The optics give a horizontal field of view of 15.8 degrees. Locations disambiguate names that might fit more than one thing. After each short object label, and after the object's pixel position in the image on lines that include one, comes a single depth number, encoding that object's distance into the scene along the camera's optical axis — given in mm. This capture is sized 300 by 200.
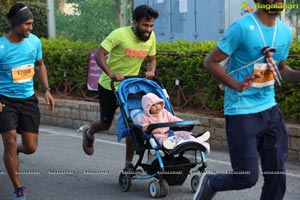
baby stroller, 9964
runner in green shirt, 10827
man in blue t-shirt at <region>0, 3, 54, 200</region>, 9970
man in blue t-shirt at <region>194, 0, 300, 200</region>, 7286
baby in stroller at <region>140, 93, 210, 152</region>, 9914
